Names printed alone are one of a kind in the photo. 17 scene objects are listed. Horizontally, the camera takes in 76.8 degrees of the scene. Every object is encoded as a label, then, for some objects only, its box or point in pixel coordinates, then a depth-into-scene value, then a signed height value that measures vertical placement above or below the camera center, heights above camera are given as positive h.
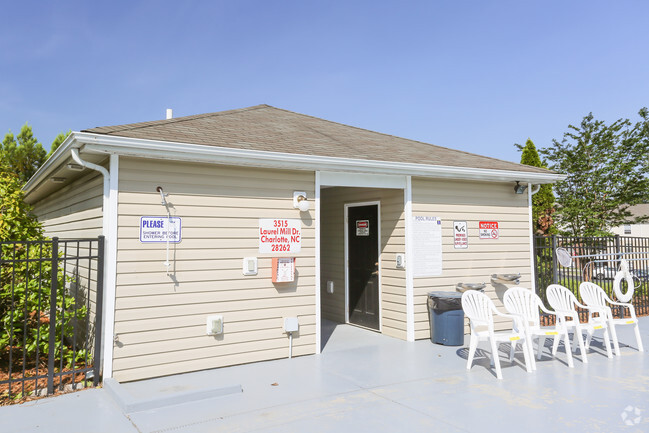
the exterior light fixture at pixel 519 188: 7.34 +0.97
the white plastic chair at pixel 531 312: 4.92 -0.88
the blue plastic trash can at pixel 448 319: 6.02 -1.13
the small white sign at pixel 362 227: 7.27 +0.27
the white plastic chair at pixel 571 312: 5.07 -0.88
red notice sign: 7.08 +0.23
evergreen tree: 11.14 +1.18
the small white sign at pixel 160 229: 4.56 +0.16
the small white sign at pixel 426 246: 6.45 -0.06
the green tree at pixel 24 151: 14.50 +3.32
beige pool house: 4.47 +0.21
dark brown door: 7.12 -0.40
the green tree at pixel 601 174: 13.20 +2.23
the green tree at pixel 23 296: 4.75 -0.64
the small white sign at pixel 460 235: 6.80 +0.12
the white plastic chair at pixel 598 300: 5.49 -0.80
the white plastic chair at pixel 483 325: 4.57 -0.97
